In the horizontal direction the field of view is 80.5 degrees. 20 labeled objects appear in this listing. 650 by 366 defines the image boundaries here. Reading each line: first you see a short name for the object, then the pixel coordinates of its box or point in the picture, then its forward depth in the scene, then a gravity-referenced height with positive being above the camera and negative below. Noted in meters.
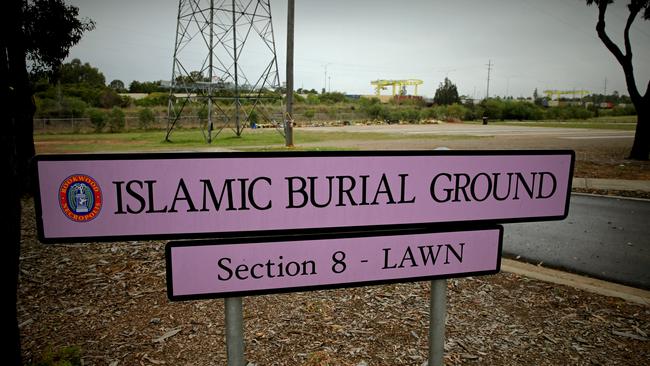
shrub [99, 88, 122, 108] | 53.03 +3.53
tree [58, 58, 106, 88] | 64.89 +8.83
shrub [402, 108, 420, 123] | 49.50 +1.58
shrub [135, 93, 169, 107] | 54.94 +3.58
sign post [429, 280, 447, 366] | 1.42 -0.72
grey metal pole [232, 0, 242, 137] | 19.03 +3.92
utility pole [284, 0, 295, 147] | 15.76 +2.14
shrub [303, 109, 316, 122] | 46.44 +1.48
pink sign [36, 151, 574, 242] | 1.09 -0.20
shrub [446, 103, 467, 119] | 55.62 +2.44
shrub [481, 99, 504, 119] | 58.53 +2.82
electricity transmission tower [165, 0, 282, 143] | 18.23 +2.55
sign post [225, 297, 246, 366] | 1.23 -0.65
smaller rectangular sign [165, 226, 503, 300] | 1.17 -0.43
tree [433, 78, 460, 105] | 84.69 +7.67
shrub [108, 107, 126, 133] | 30.59 +0.42
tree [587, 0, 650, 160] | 14.27 +2.27
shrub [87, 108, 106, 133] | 30.12 +0.33
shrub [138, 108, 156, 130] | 32.38 +0.64
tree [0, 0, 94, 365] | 1.59 +0.18
